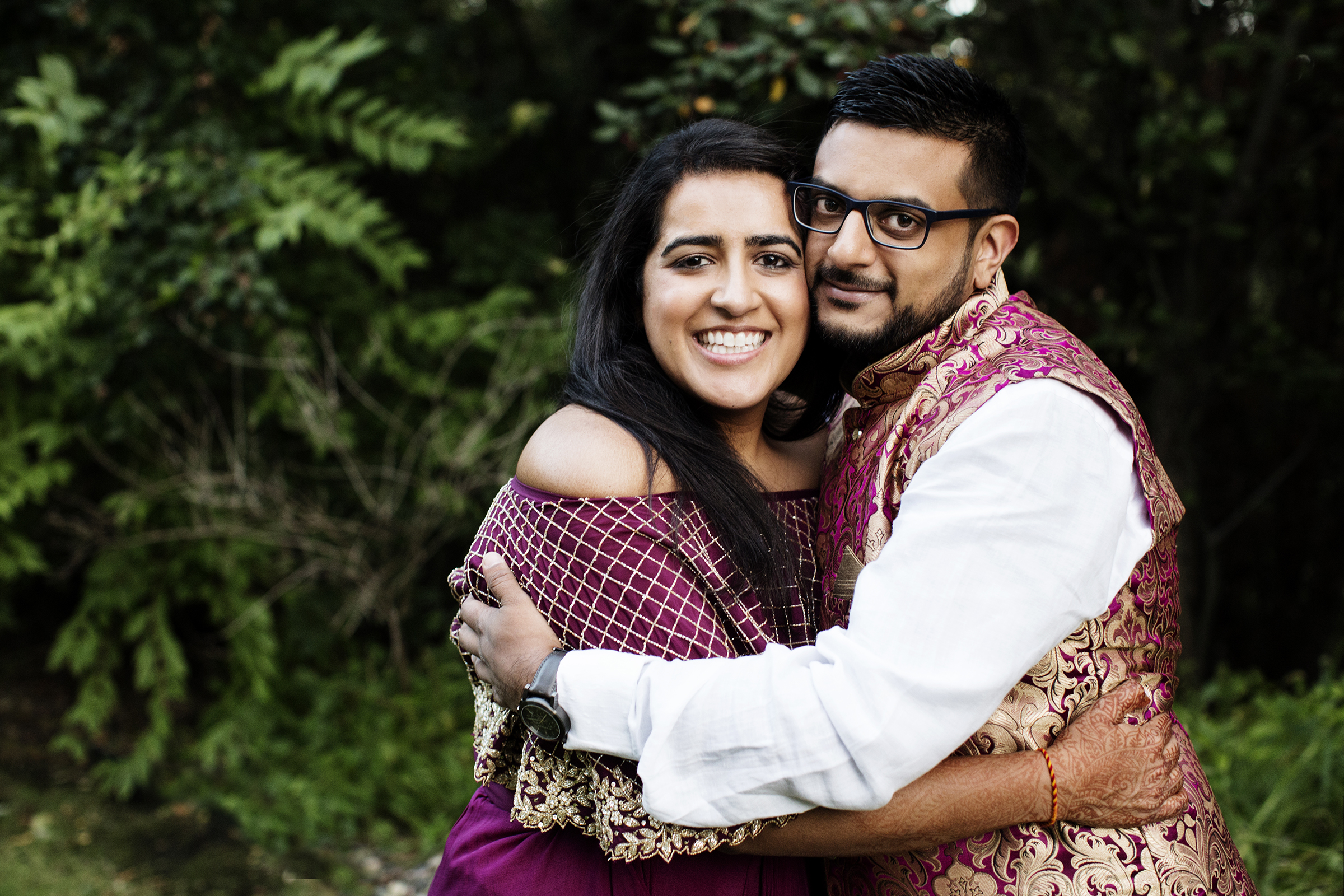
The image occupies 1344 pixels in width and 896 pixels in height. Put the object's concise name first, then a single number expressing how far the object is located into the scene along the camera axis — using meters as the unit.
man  1.34
